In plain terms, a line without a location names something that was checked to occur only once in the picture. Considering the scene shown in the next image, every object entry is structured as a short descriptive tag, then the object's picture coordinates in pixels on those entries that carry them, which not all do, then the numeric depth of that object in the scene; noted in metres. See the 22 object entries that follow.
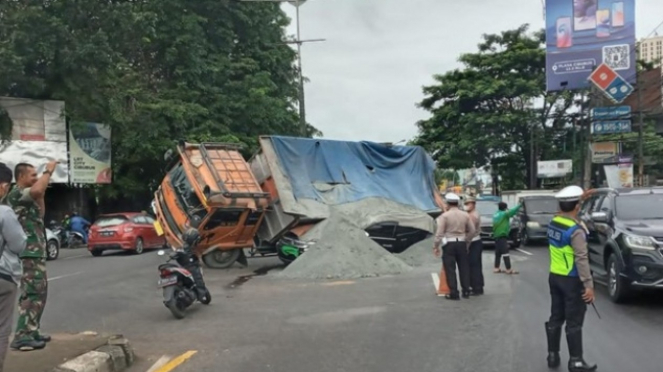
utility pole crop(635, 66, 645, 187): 29.49
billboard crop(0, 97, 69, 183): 25.32
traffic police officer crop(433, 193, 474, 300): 11.04
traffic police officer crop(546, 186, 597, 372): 6.25
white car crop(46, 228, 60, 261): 21.01
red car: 21.98
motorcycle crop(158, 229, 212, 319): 9.53
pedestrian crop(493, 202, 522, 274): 14.24
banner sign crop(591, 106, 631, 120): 30.48
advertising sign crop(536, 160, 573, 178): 39.59
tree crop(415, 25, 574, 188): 39.38
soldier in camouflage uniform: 6.81
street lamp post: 34.53
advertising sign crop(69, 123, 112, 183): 28.31
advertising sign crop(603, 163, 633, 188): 27.83
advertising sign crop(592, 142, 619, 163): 33.38
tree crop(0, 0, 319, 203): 23.17
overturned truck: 15.87
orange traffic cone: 11.26
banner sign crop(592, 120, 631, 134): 30.84
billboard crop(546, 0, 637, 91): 31.42
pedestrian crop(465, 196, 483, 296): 11.30
